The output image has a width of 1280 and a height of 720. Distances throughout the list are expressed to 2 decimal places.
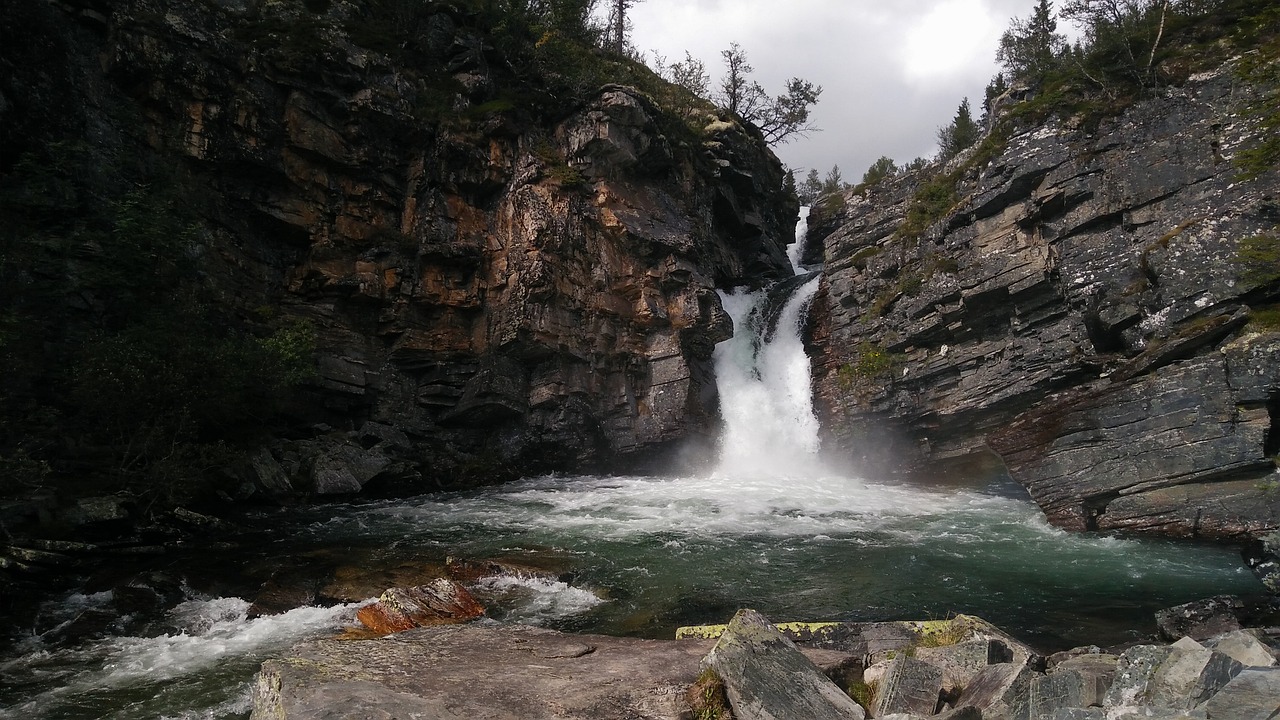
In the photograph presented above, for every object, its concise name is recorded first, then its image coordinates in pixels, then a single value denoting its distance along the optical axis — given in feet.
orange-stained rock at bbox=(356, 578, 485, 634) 31.63
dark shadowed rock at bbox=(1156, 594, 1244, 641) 28.37
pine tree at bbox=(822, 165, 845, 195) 168.55
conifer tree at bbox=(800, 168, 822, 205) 225.15
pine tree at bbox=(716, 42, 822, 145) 147.64
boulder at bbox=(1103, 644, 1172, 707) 16.47
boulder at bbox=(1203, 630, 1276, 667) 17.07
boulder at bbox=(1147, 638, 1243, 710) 15.42
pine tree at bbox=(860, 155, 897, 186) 122.35
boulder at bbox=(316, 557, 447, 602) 36.63
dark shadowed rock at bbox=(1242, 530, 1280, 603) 34.32
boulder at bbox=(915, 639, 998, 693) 20.62
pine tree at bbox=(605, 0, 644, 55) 149.18
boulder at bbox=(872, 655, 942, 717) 18.81
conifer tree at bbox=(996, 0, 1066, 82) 125.67
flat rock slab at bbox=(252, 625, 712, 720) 17.02
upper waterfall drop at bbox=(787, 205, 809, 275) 143.74
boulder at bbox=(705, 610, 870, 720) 17.79
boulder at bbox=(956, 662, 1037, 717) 17.42
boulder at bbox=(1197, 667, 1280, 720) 13.08
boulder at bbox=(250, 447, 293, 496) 61.67
